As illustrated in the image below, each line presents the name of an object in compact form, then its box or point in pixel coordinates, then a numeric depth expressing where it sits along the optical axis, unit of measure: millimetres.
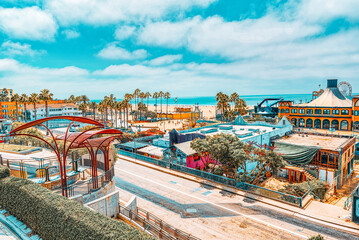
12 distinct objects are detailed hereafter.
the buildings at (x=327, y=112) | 70250
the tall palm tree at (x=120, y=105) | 91375
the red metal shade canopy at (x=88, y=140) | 15663
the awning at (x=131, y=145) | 43941
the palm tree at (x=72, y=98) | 141438
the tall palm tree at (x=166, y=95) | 133350
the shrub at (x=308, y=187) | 25891
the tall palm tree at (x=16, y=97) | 87719
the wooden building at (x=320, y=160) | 33531
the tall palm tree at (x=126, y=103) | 90294
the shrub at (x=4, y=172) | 15970
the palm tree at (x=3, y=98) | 133875
